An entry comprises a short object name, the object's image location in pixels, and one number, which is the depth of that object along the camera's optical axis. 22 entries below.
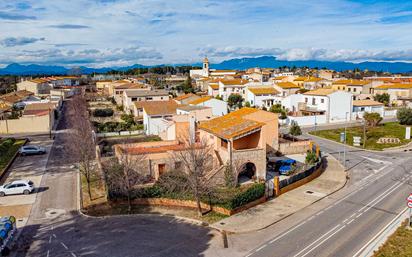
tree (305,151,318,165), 33.92
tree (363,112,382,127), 56.56
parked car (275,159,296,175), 32.38
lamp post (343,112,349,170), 36.01
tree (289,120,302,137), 45.44
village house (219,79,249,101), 90.49
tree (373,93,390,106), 83.38
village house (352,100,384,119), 65.81
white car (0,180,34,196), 28.58
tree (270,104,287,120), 62.38
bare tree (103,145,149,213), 24.88
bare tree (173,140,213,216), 23.55
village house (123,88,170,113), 72.06
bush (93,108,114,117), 71.88
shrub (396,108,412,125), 57.81
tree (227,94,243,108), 79.88
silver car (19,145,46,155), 41.96
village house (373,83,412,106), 82.56
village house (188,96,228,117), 61.31
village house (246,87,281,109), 75.81
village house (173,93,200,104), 69.62
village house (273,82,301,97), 80.31
